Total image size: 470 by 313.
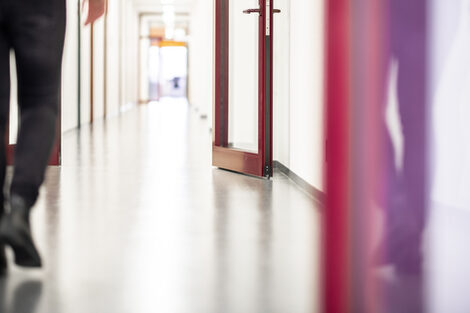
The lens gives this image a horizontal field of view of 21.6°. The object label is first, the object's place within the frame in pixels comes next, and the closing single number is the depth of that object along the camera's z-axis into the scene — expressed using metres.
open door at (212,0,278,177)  7.79
